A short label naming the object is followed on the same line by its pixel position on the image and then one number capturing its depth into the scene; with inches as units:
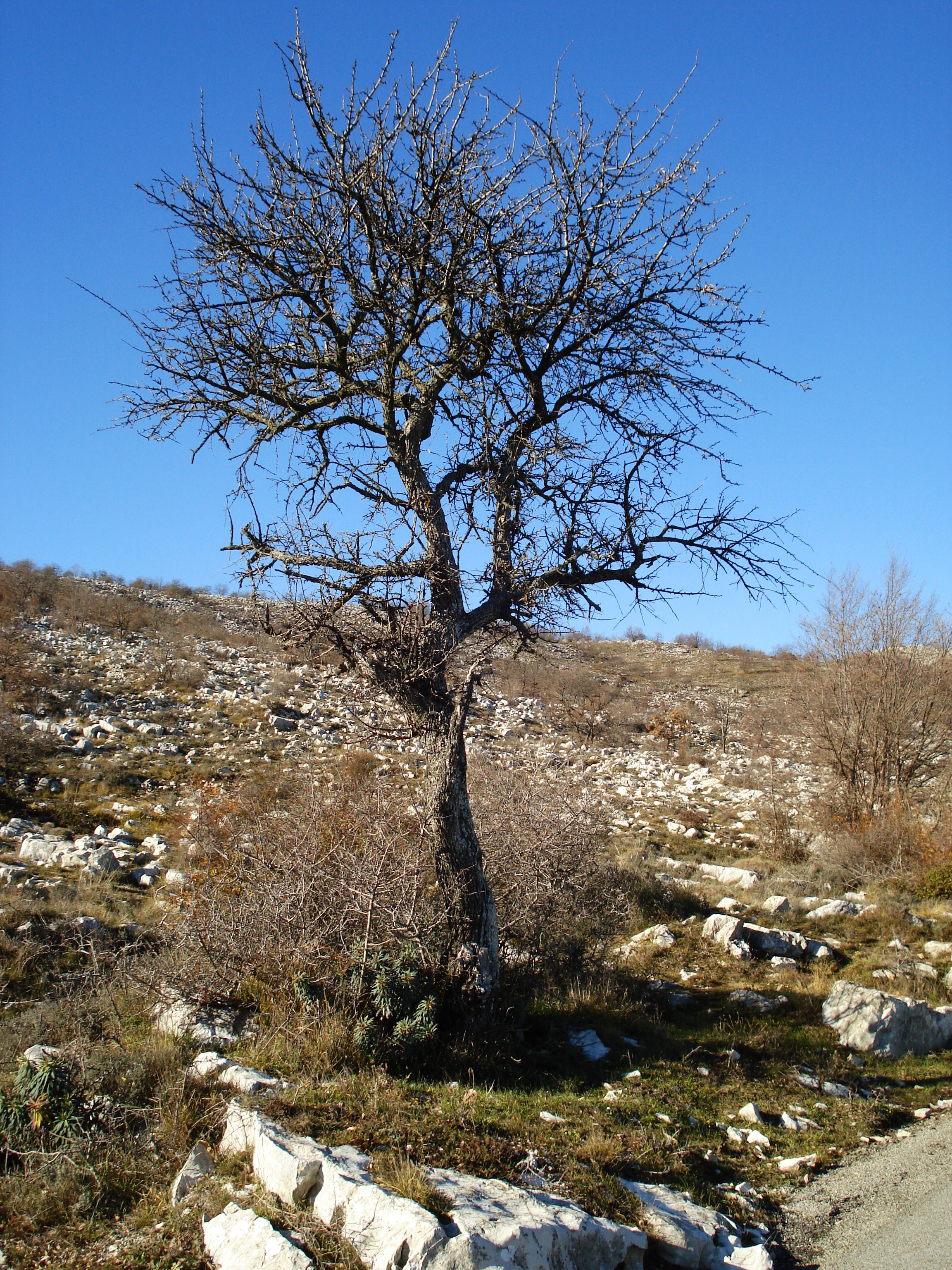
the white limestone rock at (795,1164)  185.8
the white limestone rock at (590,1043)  242.5
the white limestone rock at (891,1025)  271.6
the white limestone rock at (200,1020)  206.7
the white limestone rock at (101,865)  378.6
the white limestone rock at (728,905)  443.2
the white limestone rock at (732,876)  492.1
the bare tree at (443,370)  217.6
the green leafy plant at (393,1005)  198.4
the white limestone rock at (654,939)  372.9
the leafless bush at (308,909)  220.5
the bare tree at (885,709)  609.9
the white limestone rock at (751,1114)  207.8
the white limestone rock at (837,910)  429.4
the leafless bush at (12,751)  543.8
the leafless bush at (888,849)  504.4
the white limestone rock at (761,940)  363.3
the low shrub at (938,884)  463.5
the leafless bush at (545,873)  299.9
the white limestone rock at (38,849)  405.4
